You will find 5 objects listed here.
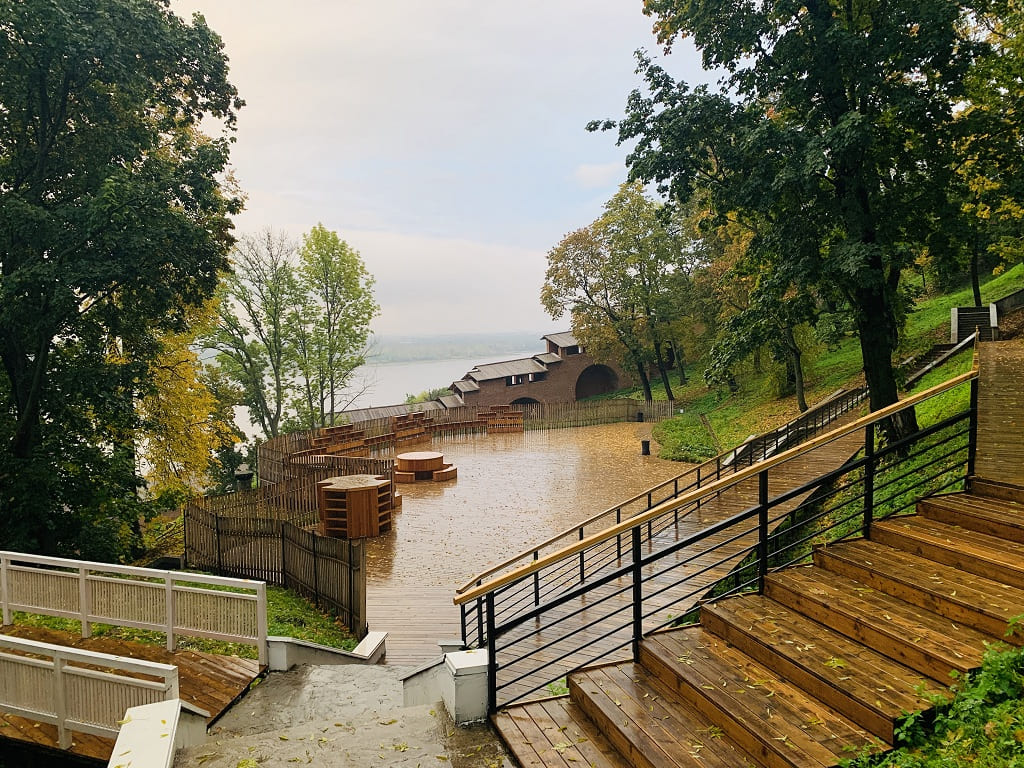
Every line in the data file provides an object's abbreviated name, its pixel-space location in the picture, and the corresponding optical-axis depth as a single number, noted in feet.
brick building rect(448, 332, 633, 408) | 141.59
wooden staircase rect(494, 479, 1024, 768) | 10.86
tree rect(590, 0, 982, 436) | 27.25
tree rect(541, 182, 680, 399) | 116.88
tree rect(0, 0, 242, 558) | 33.35
